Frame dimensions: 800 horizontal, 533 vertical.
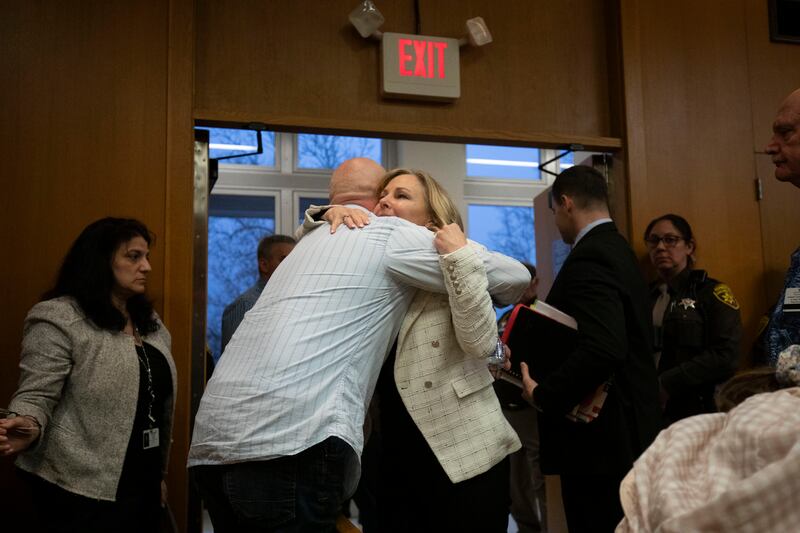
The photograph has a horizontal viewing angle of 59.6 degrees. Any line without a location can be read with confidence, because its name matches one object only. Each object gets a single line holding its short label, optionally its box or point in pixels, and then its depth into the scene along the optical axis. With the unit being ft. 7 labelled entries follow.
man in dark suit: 6.96
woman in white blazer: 4.86
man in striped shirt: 4.30
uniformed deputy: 9.39
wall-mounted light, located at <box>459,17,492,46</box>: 10.64
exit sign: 10.37
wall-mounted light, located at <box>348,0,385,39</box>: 10.20
